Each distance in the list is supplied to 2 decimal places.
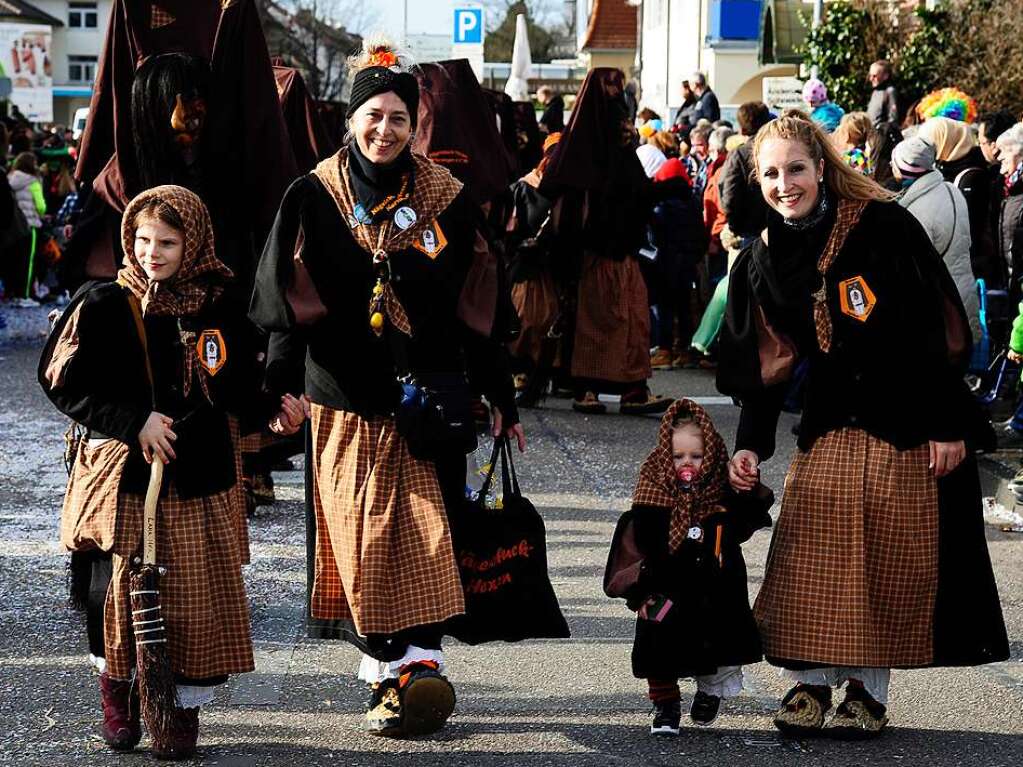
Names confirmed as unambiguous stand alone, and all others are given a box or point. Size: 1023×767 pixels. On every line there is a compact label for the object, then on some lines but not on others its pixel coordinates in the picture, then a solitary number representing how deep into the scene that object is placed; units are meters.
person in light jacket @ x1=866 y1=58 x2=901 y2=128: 15.20
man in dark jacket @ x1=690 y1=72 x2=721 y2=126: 19.80
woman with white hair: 9.90
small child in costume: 4.98
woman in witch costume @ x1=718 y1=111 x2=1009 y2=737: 4.98
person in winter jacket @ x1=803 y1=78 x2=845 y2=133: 13.02
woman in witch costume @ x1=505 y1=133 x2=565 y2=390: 11.40
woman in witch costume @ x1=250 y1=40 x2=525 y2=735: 4.96
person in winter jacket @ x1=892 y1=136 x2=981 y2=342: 8.69
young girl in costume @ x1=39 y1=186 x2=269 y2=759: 4.84
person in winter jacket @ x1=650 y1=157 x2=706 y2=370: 13.83
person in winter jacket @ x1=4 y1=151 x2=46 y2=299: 18.27
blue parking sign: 21.53
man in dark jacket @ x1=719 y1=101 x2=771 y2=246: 11.21
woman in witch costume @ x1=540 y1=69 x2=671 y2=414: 11.18
